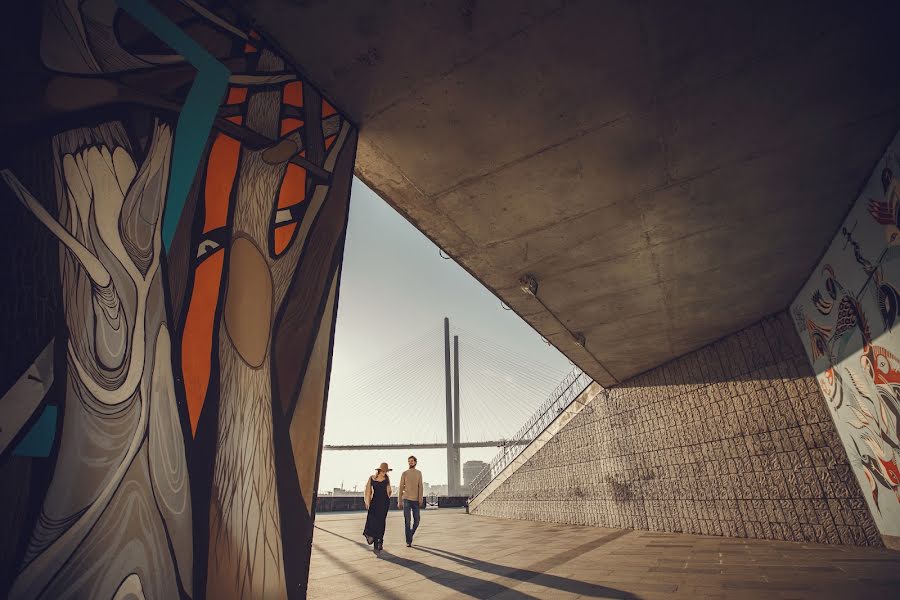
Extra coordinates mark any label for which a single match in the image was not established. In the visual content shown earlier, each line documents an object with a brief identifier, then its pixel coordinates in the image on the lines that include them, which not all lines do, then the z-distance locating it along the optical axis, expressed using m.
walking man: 7.07
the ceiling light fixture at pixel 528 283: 5.70
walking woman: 6.05
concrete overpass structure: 1.64
